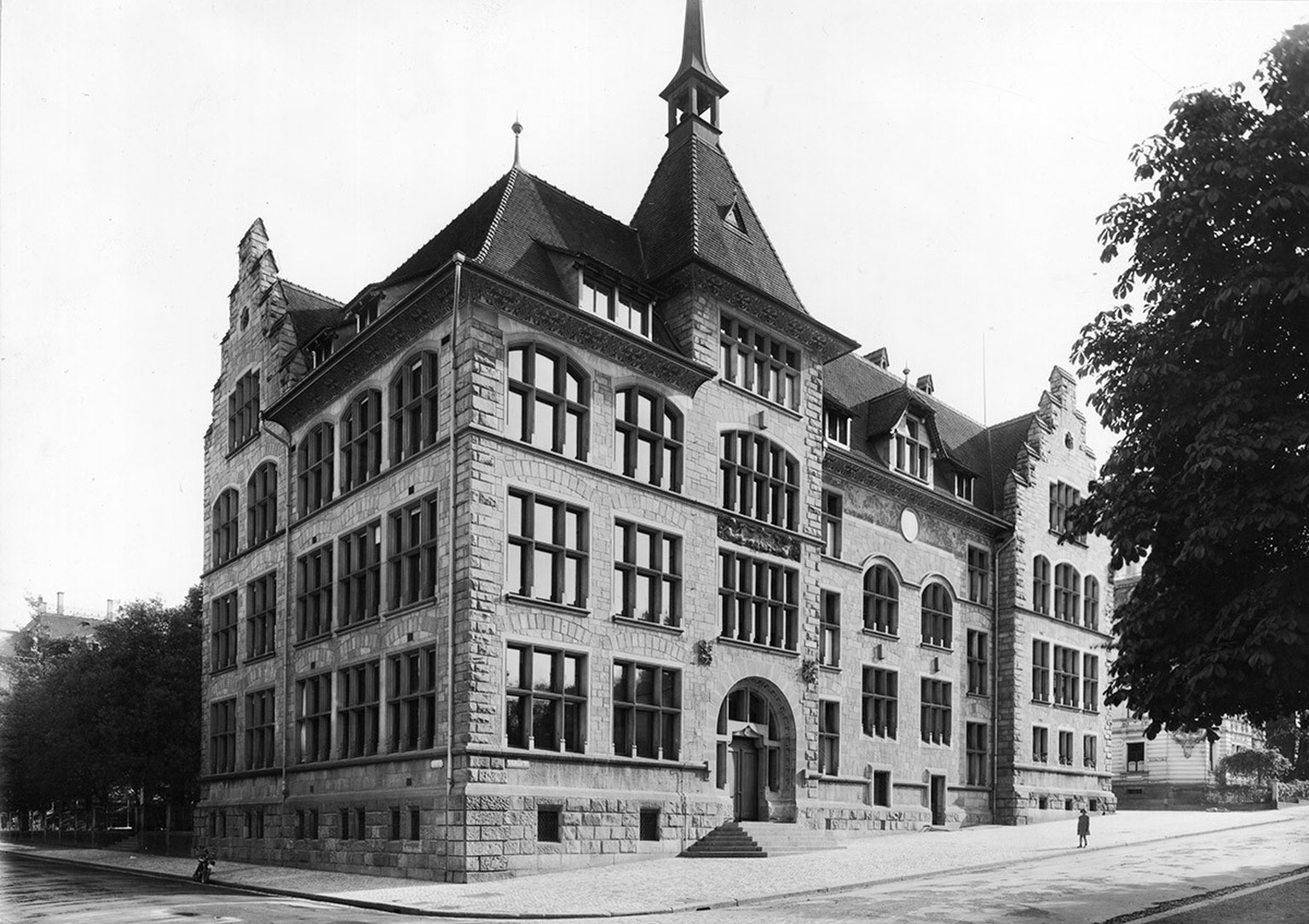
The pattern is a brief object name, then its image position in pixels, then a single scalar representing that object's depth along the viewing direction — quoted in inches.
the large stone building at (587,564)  1092.5
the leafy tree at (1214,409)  713.6
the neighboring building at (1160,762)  2797.7
